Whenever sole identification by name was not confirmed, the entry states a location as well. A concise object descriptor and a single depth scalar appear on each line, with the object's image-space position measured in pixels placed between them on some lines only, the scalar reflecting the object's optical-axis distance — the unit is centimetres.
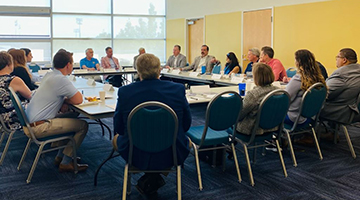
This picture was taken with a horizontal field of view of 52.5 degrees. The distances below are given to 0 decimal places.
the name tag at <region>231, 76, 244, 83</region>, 559
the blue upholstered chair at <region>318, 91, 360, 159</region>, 393
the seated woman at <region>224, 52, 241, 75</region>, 680
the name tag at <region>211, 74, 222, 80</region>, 599
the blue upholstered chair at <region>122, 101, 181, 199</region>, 237
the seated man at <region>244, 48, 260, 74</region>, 611
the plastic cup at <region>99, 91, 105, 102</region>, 357
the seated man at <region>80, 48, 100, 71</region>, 884
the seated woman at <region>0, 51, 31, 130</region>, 356
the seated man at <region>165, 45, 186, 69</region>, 857
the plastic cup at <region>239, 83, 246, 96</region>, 415
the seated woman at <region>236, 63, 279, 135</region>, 317
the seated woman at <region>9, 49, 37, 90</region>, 444
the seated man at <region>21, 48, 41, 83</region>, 668
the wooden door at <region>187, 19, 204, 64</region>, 1075
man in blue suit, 246
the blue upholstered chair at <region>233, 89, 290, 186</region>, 305
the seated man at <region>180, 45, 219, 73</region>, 766
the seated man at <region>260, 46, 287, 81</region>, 530
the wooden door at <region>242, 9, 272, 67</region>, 839
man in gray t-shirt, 320
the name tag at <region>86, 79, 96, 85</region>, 524
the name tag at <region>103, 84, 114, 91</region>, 443
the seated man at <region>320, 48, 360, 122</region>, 402
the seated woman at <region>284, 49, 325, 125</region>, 371
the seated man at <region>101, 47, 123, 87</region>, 865
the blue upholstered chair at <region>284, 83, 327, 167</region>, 348
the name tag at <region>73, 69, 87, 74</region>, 756
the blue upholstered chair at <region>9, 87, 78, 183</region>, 307
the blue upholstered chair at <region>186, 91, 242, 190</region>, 290
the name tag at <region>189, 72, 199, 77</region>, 673
